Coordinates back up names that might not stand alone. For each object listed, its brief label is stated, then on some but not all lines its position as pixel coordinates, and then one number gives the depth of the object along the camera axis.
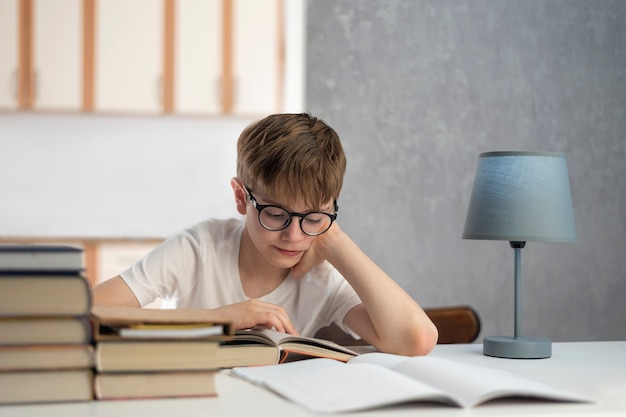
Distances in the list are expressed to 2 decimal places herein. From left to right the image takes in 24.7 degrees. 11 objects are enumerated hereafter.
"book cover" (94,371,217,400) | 1.65
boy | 2.16
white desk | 1.62
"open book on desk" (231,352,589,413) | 1.65
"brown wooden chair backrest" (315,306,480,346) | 2.62
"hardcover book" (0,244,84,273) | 1.62
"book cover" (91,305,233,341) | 1.64
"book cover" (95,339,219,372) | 1.64
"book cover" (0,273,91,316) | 1.62
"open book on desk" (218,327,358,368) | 1.89
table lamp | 2.20
